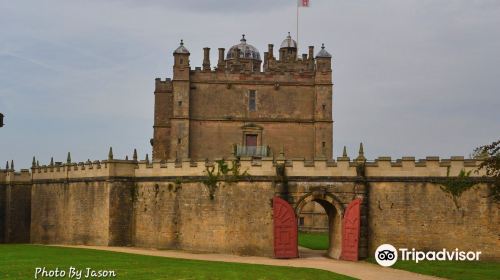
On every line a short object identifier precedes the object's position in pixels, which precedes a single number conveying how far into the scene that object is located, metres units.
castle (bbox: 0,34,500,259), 40.62
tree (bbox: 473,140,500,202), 30.55
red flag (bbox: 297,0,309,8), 59.09
